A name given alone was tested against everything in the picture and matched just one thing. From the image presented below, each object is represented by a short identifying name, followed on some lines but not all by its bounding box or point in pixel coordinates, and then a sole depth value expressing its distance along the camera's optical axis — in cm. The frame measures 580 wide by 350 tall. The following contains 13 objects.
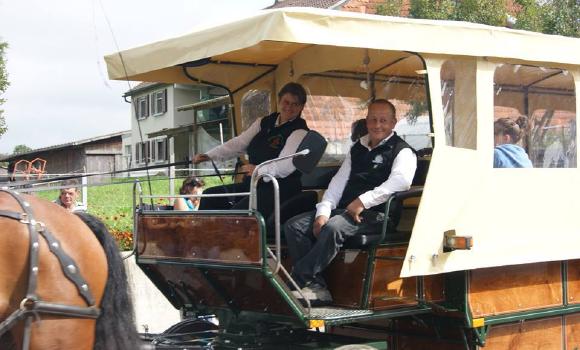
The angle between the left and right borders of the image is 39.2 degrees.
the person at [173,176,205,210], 767
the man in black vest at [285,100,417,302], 518
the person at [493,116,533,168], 566
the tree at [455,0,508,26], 1482
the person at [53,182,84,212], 786
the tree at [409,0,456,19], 1515
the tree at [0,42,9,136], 2272
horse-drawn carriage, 507
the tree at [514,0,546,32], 1477
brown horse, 393
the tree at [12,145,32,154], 8196
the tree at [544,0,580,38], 1441
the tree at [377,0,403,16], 1592
